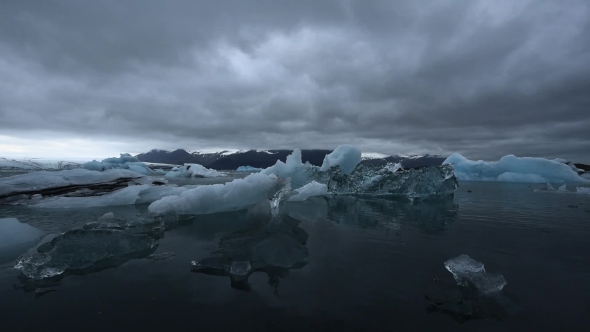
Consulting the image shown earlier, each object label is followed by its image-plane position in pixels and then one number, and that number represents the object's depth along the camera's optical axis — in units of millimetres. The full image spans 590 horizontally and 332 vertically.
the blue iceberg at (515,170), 39562
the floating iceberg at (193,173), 59719
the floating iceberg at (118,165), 48125
